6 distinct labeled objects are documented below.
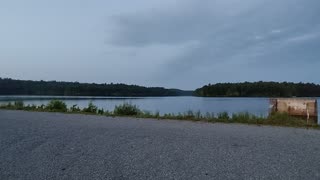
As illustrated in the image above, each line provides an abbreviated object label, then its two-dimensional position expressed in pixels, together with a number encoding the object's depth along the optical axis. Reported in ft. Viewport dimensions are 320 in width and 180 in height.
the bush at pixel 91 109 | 27.31
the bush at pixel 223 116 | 21.00
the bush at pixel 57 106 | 28.79
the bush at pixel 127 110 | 24.89
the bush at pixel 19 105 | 30.23
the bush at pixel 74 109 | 27.67
